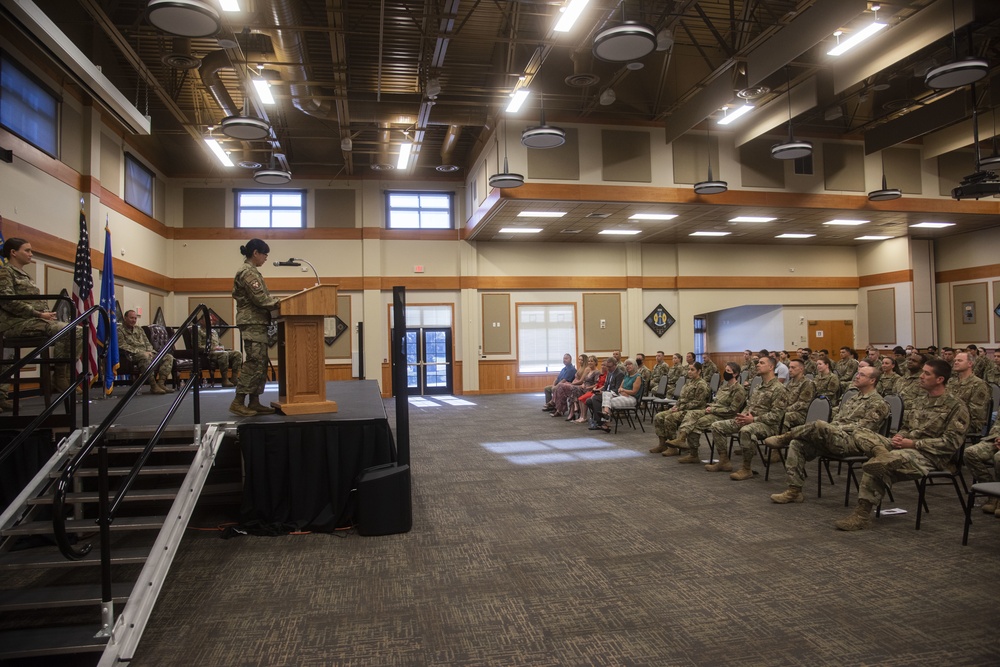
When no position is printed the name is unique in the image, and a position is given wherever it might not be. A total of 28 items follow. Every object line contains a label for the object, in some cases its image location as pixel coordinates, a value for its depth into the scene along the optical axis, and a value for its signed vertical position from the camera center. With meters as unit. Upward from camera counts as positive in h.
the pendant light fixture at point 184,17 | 5.64 +3.31
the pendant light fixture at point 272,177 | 11.43 +3.43
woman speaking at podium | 4.76 +0.29
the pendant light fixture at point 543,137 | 9.36 +3.38
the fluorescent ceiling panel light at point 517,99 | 9.99 +4.29
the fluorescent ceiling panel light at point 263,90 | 9.58 +4.36
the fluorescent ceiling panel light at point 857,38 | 8.03 +4.27
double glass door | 16.16 -0.22
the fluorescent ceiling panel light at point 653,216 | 13.77 +3.06
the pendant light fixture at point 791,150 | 9.98 +3.31
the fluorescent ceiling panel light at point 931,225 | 15.43 +3.07
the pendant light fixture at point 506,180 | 10.59 +3.04
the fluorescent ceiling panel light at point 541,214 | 13.24 +3.02
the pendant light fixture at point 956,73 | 7.11 +3.29
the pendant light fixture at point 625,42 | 6.52 +3.46
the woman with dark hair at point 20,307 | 4.82 +0.42
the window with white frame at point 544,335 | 16.56 +0.41
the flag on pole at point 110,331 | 6.80 +0.30
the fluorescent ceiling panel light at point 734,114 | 10.64 +4.24
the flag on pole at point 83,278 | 6.59 +0.88
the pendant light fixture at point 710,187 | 11.47 +3.08
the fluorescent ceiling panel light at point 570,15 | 7.32 +4.24
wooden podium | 4.73 +0.03
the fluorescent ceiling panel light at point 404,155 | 13.08 +4.44
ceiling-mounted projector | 9.16 +2.41
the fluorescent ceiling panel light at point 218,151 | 12.01 +4.25
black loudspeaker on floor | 4.37 -1.09
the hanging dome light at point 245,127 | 8.56 +3.30
